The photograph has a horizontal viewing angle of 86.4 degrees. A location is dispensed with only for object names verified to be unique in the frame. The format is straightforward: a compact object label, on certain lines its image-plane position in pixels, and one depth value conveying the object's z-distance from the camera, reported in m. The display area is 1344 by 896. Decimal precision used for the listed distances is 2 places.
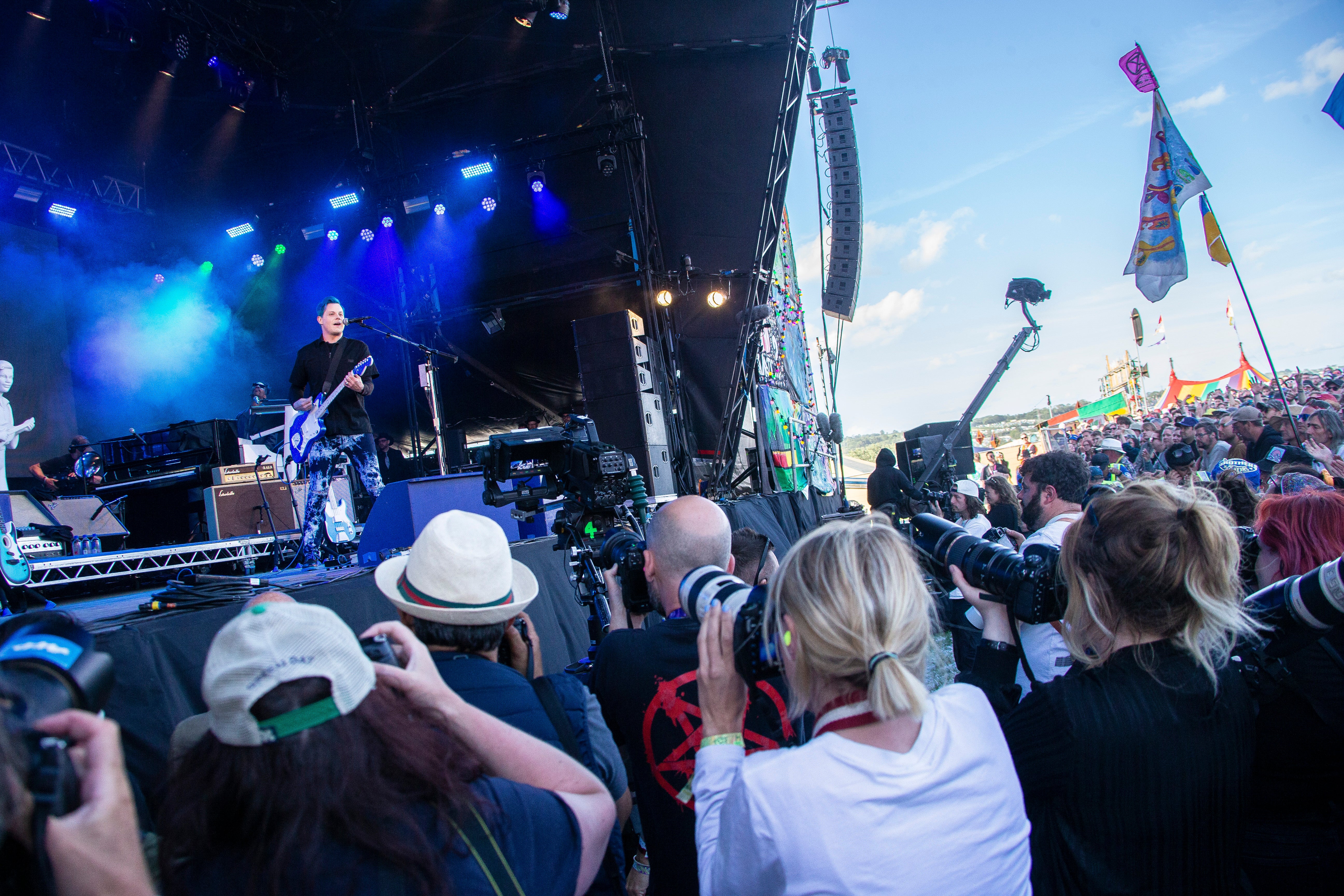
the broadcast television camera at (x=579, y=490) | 2.59
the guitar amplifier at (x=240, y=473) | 5.72
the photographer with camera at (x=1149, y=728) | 1.31
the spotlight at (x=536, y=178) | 8.70
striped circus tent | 16.39
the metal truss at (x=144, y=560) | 3.72
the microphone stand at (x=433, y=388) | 7.91
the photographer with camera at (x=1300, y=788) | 1.41
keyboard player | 7.46
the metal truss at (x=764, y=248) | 7.94
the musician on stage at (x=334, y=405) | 4.38
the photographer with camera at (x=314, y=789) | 0.81
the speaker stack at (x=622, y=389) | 7.09
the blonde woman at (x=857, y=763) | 0.95
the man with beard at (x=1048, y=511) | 2.12
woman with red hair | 1.73
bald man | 1.53
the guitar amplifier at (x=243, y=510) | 5.63
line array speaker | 8.43
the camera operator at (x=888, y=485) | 6.96
